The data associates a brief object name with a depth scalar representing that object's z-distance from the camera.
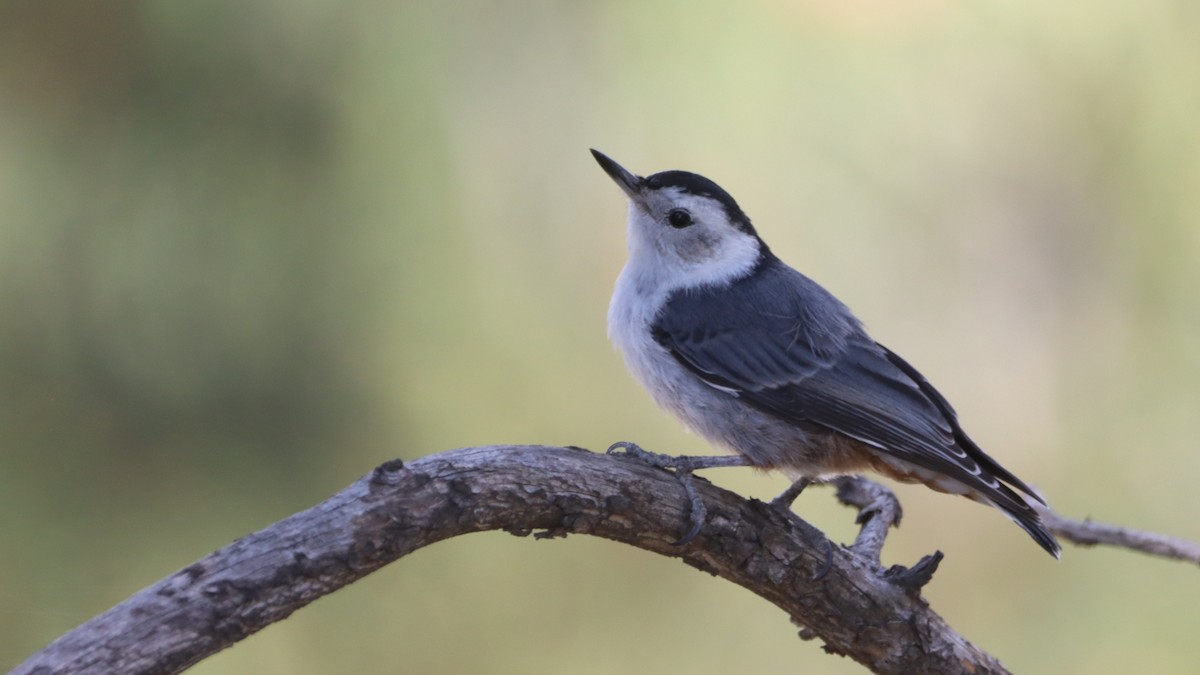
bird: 4.06
